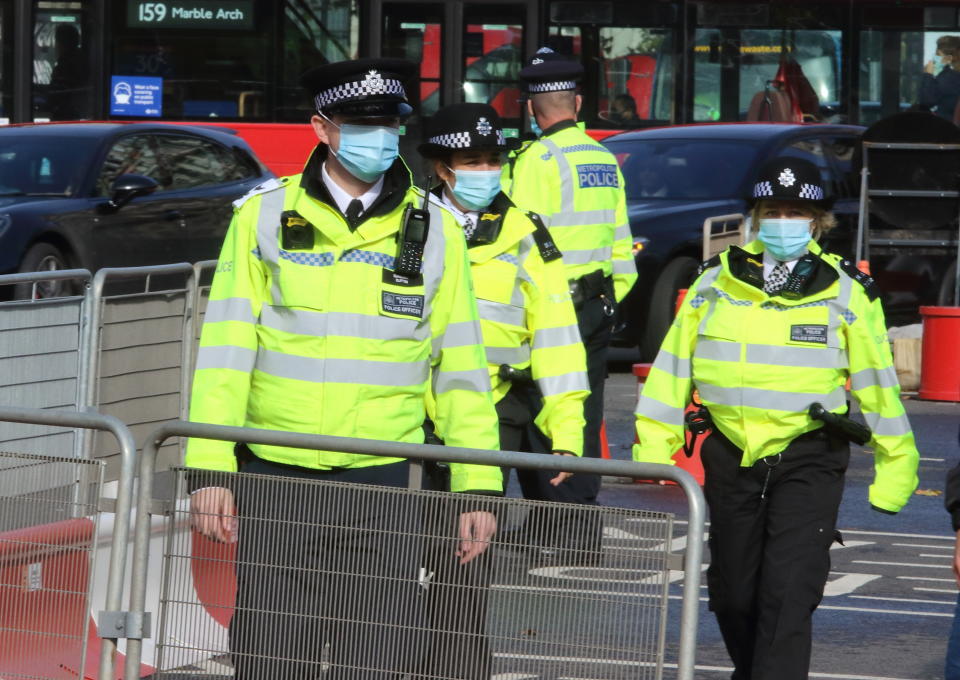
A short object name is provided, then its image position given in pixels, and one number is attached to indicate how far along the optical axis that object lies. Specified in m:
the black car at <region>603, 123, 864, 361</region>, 29.36
